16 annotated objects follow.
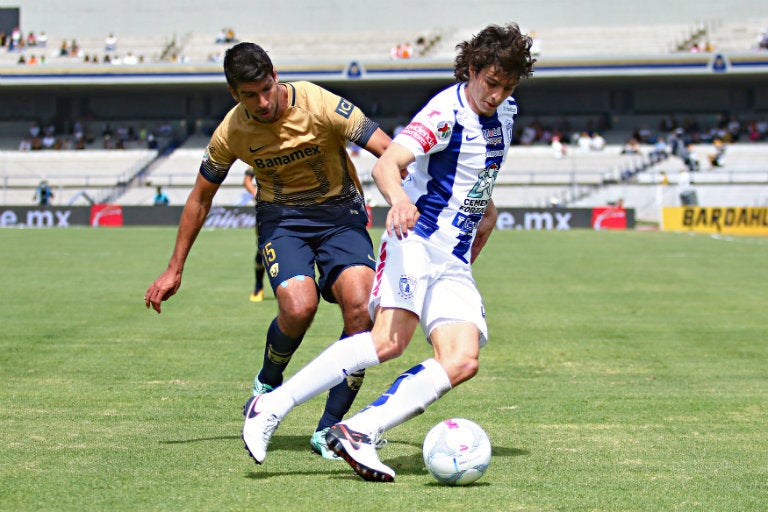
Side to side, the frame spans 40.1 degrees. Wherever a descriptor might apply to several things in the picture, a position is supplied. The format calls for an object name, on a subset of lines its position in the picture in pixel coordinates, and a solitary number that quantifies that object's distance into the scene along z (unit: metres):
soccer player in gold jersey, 6.02
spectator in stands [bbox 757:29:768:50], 52.42
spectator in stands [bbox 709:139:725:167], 47.17
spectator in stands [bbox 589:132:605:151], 52.50
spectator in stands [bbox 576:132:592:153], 52.19
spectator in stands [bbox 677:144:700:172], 47.41
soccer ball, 4.98
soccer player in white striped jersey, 5.11
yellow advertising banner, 36.97
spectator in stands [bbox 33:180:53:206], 45.97
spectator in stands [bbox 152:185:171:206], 46.25
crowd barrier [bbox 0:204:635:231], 38.91
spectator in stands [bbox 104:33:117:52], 59.84
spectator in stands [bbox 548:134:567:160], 51.22
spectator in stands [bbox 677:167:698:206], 41.03
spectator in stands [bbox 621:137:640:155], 50.89
